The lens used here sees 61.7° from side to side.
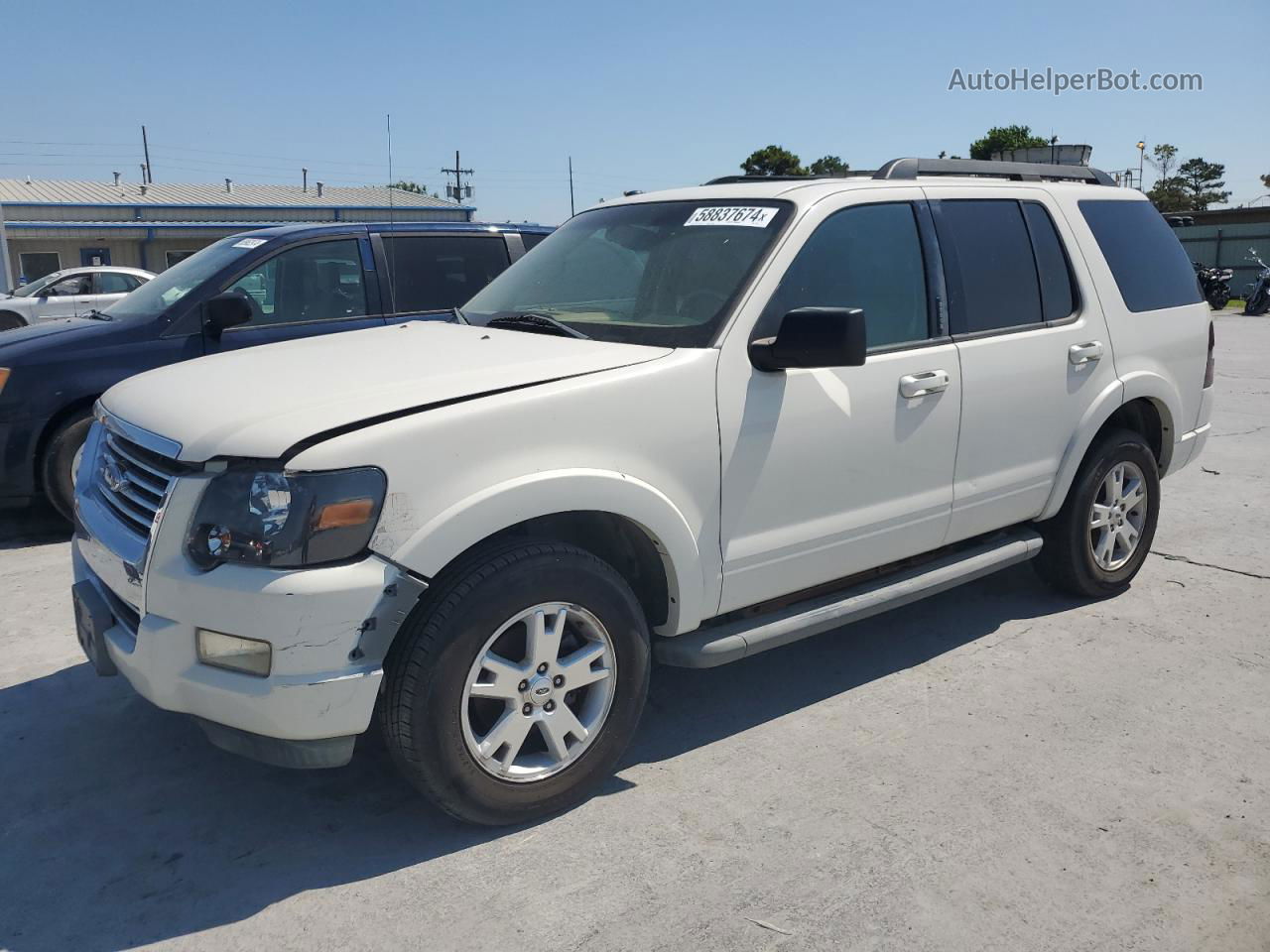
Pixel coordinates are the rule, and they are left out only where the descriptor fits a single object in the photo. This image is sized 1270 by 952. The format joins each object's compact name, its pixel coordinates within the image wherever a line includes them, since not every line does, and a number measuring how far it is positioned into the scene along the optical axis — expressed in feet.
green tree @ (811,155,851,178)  183.62
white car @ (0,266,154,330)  57.41
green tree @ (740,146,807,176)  190.49
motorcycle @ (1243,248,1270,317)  84.48
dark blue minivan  19.60
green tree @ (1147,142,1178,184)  300.61
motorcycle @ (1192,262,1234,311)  93.45
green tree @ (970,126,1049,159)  203.65
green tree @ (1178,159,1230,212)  265.54
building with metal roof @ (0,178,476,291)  124.77
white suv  8.98
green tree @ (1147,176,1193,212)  219.41
